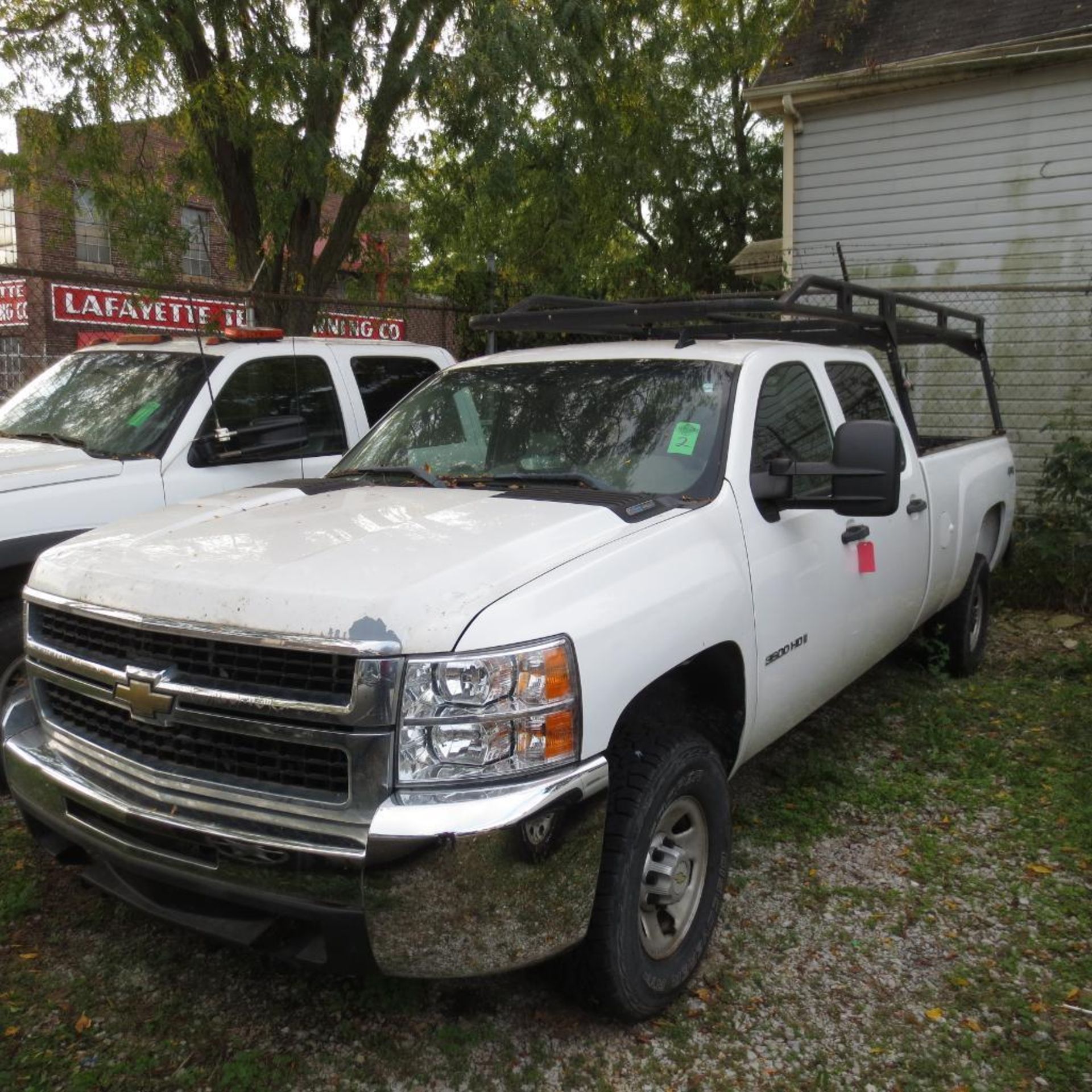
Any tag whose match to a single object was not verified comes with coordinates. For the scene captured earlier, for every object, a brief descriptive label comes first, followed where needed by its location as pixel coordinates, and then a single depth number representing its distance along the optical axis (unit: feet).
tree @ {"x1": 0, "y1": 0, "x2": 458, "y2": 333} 23.84
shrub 24.75
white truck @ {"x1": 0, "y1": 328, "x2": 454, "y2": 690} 14.56
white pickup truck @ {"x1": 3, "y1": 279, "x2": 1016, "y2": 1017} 7.61
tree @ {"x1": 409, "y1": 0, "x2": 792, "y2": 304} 25.13
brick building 25.68
